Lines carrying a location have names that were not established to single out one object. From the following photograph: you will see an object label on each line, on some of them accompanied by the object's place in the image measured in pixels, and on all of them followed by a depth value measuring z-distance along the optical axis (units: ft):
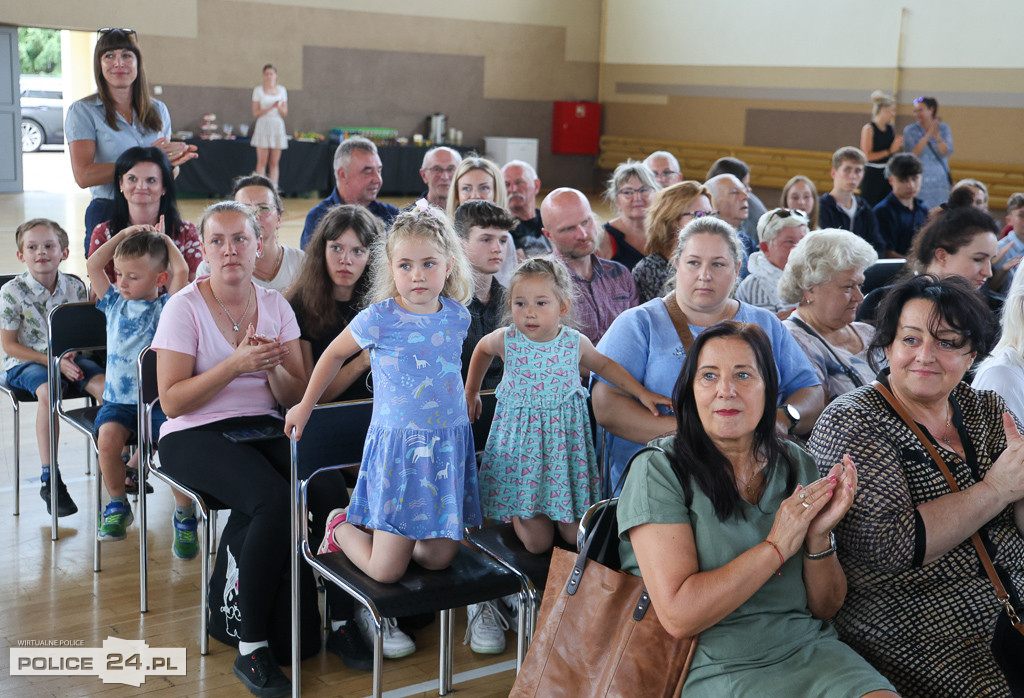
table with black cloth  44.52
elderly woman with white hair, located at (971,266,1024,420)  8.21
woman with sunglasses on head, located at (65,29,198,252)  15.03
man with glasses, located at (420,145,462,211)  17.57
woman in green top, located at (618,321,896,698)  5.82
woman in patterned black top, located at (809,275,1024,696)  6.37
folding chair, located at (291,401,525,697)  7.62
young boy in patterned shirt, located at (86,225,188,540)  11.69
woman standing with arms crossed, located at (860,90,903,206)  36.96
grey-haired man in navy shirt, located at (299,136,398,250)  16.26
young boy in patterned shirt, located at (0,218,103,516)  13.14
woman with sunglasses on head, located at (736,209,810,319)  14.60
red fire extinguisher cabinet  55.67
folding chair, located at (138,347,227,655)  10.37
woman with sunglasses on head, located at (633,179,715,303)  13.24
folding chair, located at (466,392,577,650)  8.07
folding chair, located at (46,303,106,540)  12.05
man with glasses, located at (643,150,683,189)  20.74
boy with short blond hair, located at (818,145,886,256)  22.61
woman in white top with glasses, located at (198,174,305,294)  13.28
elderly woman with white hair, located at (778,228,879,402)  10.34
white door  41.63
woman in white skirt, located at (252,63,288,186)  45.19
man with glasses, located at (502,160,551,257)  15.80
